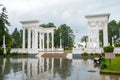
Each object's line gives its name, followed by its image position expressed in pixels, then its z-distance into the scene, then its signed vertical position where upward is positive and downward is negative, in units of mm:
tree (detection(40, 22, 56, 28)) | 80094 +6966
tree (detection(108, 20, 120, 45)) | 77888 +4508
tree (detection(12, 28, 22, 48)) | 86894 +3011
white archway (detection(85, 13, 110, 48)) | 40412 +3852
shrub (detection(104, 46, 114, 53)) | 30050 -1113
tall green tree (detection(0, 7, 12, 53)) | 50719 +4614
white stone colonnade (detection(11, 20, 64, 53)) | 45381 +1823
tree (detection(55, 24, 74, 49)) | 80562 +2914
